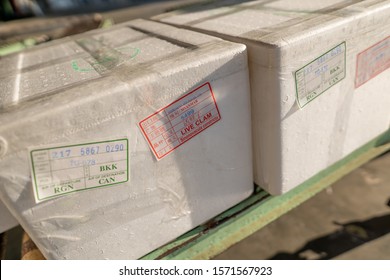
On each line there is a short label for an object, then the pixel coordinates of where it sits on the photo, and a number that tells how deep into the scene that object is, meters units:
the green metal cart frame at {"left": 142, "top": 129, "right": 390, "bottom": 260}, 0.76
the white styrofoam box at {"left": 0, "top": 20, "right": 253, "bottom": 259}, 0.51
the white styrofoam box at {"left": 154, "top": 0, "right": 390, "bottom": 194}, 0.64
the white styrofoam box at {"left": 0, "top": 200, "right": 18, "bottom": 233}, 0.58
